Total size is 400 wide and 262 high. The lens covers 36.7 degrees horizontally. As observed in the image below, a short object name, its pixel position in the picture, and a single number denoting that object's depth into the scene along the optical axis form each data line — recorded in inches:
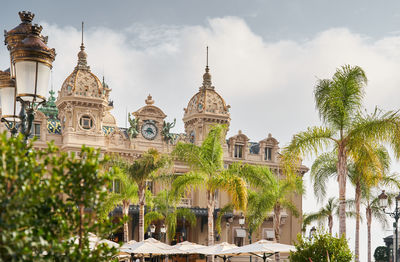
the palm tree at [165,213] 1688.0
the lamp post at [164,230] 1668.8
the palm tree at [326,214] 2253.9
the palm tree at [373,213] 1829.5
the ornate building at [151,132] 1920.5
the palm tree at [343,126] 933.8
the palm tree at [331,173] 1370.6
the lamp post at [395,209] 1079.4
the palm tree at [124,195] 1407.5
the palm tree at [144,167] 1270.9
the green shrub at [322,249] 767.1
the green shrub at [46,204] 228.2
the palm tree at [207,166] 1218.0
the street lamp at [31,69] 351.6
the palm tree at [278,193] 1542.8
